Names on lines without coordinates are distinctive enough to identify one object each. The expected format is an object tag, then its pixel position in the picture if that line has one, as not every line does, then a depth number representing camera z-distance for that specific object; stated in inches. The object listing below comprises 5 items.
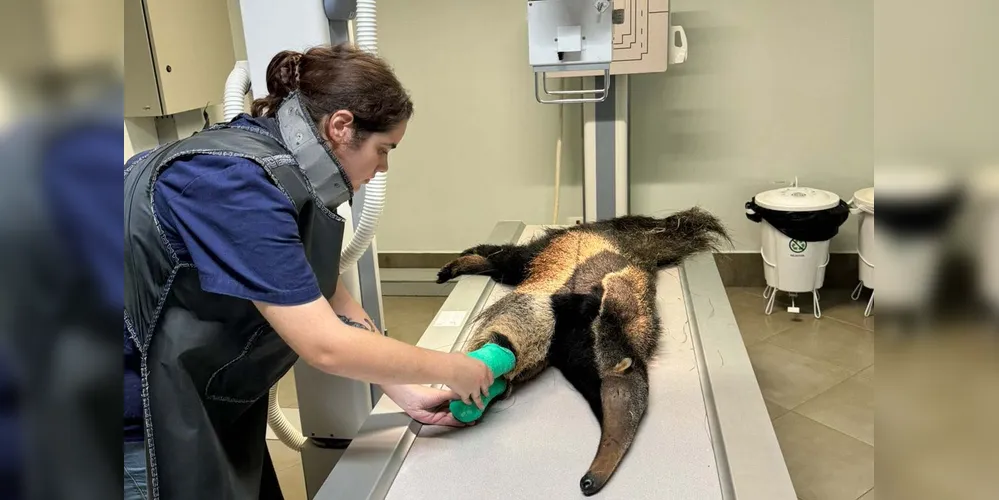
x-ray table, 47.6
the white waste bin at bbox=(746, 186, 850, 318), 117.9
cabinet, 98.9
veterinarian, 40.0
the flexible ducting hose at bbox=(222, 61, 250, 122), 60.5
